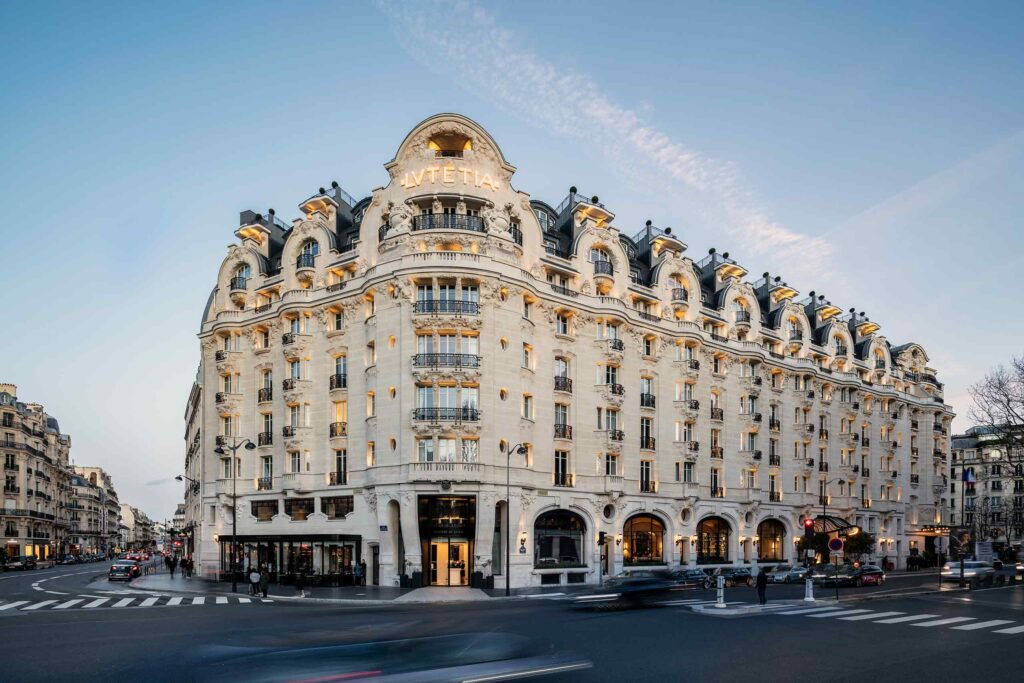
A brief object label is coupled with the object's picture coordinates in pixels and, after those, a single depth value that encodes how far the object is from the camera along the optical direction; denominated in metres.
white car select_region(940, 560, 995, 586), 44.19
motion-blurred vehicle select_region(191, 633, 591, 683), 8.16
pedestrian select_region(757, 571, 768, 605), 29.67
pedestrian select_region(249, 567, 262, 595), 36.62
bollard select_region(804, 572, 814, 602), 30.92
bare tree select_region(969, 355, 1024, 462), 37.78
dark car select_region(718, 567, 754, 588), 45.69
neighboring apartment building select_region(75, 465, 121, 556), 176.44
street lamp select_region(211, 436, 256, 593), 39.87
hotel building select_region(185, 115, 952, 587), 42.16
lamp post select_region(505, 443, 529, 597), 39.91
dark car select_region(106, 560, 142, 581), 52.00
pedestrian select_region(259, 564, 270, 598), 36.55
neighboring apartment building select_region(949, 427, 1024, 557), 85.69
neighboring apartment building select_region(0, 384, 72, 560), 92.25
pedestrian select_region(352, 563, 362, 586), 42.56
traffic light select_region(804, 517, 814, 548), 31.09
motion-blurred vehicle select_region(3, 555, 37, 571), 79.22
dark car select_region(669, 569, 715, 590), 32.62
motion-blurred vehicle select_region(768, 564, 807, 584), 47.53
